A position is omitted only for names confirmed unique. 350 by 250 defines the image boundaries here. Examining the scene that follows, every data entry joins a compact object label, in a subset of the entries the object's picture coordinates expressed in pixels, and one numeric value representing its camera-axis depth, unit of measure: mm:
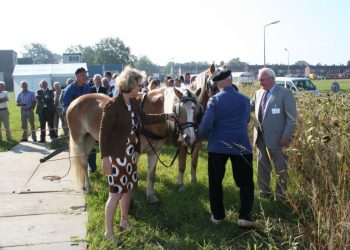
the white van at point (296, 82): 21688
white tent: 26938
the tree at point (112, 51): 111812
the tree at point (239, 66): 85400
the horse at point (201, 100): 6289
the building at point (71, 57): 54062
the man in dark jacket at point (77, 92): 7512
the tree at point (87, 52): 116350
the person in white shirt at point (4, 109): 11898
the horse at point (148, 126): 4734
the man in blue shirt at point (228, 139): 4461
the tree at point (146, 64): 132912
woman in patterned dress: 3979
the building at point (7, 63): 84250
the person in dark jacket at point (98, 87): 9656
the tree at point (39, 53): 176400
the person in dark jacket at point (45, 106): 12445
